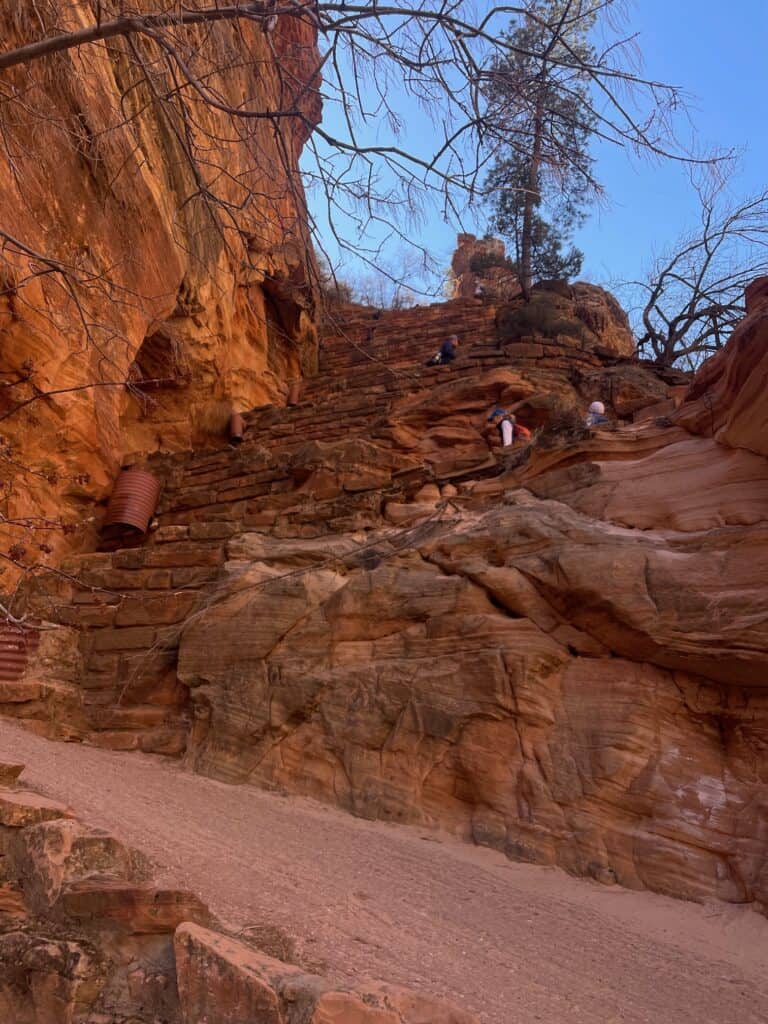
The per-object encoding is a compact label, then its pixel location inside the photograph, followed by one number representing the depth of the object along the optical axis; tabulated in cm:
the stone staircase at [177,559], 607
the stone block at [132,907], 259
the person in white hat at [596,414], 842
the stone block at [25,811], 317
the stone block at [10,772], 389
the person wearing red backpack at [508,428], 867
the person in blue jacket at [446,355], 1223
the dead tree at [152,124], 340
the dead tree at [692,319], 1340
